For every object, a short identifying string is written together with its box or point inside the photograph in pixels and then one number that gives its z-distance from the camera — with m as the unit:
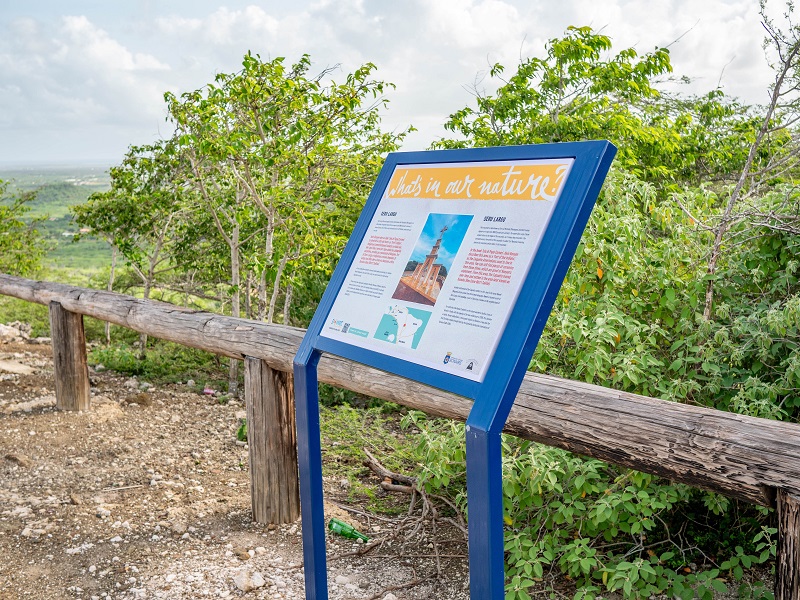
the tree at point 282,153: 5.30
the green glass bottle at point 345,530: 3.18
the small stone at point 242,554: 3.02
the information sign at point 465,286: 1.48
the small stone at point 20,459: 4.11
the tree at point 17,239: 10.52
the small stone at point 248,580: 2.79
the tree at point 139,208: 6.74
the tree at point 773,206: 2.71
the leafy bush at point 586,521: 2.53
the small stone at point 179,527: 3.27
